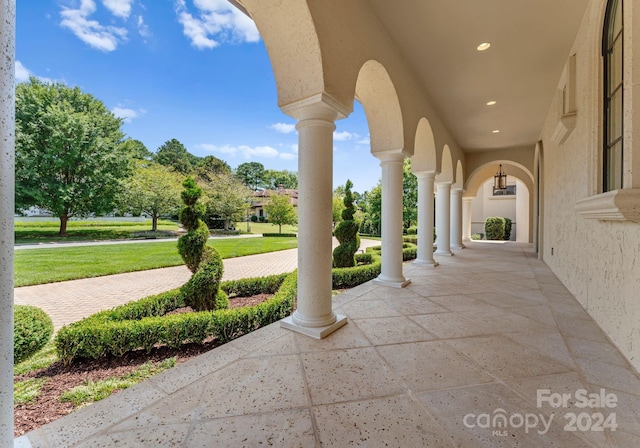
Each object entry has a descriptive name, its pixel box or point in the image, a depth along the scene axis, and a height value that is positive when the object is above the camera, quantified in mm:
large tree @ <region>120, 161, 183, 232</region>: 19281 +2062
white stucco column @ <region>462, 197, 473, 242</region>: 14491 +317
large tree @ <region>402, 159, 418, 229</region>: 20219 +2039
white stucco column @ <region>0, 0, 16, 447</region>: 1215 +59
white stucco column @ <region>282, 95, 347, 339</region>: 2967 +82
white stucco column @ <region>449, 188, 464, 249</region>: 10539 +189
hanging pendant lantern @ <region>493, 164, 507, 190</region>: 11719 +1907
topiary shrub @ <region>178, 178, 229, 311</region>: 4277 -549
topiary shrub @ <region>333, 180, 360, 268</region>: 7668 -567
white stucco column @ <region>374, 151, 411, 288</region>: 4824 +100
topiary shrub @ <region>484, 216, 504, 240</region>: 17922 -272
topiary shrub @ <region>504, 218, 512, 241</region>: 18375 -282
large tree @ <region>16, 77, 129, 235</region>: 15648 +4221
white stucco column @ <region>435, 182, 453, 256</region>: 8458 +245
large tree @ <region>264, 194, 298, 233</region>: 25344 +1255
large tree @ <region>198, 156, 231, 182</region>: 33497 +7964
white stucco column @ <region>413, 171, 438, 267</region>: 6762 +118
